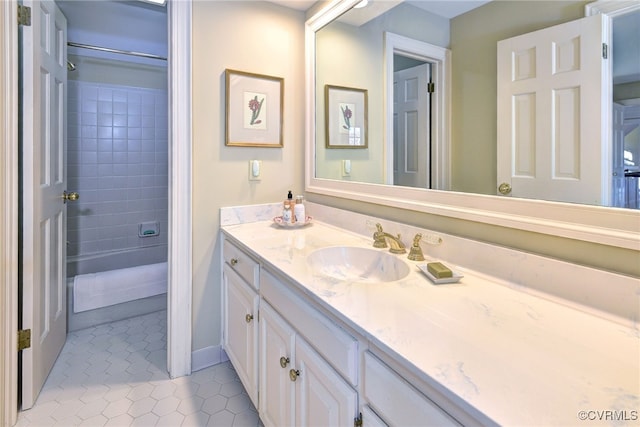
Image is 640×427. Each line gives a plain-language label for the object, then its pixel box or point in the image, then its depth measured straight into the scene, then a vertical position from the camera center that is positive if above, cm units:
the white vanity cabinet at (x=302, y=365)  67 -41
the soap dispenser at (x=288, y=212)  182 -2
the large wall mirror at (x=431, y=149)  86 +28
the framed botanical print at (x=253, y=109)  184 +56
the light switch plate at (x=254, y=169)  192 +22
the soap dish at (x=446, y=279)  97 -20
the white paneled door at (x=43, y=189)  153 +10
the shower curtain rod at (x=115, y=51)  247 +121
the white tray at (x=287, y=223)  181 -8
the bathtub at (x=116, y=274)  231 -54
